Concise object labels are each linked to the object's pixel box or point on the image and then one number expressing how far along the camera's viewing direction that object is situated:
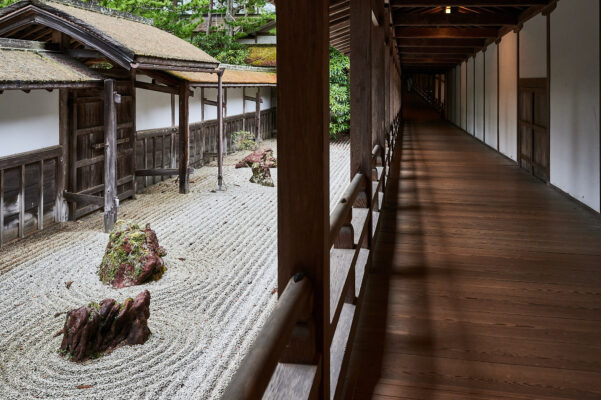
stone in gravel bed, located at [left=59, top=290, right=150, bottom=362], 4.43
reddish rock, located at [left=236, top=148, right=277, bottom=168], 12.94
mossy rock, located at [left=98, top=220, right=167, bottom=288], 6.05
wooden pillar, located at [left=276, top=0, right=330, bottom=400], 1.65
